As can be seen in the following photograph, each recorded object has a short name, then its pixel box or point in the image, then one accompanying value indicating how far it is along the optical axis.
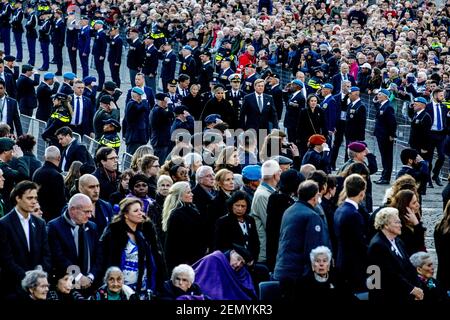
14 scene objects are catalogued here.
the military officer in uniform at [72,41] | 31.52
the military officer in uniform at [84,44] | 30.97
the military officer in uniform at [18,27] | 33.25
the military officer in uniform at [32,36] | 32.69
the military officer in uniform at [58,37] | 31.59
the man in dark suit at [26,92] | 23.39
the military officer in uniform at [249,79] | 24.22
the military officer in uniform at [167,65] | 28.02
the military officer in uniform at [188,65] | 27.23
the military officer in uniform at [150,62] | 28.28
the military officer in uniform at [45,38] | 32.12
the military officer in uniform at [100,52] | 29.75
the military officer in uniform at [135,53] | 28.80
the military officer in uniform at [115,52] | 29.72
